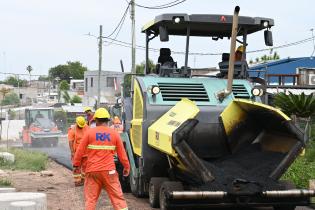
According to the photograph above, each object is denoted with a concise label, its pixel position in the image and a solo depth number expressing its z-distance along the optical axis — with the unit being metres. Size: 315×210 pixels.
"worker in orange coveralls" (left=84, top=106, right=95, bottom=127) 13.01
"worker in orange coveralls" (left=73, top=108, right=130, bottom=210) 7.11
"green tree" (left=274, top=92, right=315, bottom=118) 16.25
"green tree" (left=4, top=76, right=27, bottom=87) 123.21
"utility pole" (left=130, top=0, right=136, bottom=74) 27.22
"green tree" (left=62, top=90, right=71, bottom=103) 80.22
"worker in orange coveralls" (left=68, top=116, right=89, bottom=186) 11.06
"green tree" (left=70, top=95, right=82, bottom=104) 77.36
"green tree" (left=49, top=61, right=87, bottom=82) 108.38
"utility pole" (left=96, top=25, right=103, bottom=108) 39.22
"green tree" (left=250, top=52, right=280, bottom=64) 55.49
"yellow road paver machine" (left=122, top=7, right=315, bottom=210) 7.46
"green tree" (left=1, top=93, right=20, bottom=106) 76.06
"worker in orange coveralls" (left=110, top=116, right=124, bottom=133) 11.20
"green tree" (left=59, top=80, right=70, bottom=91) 90.07
